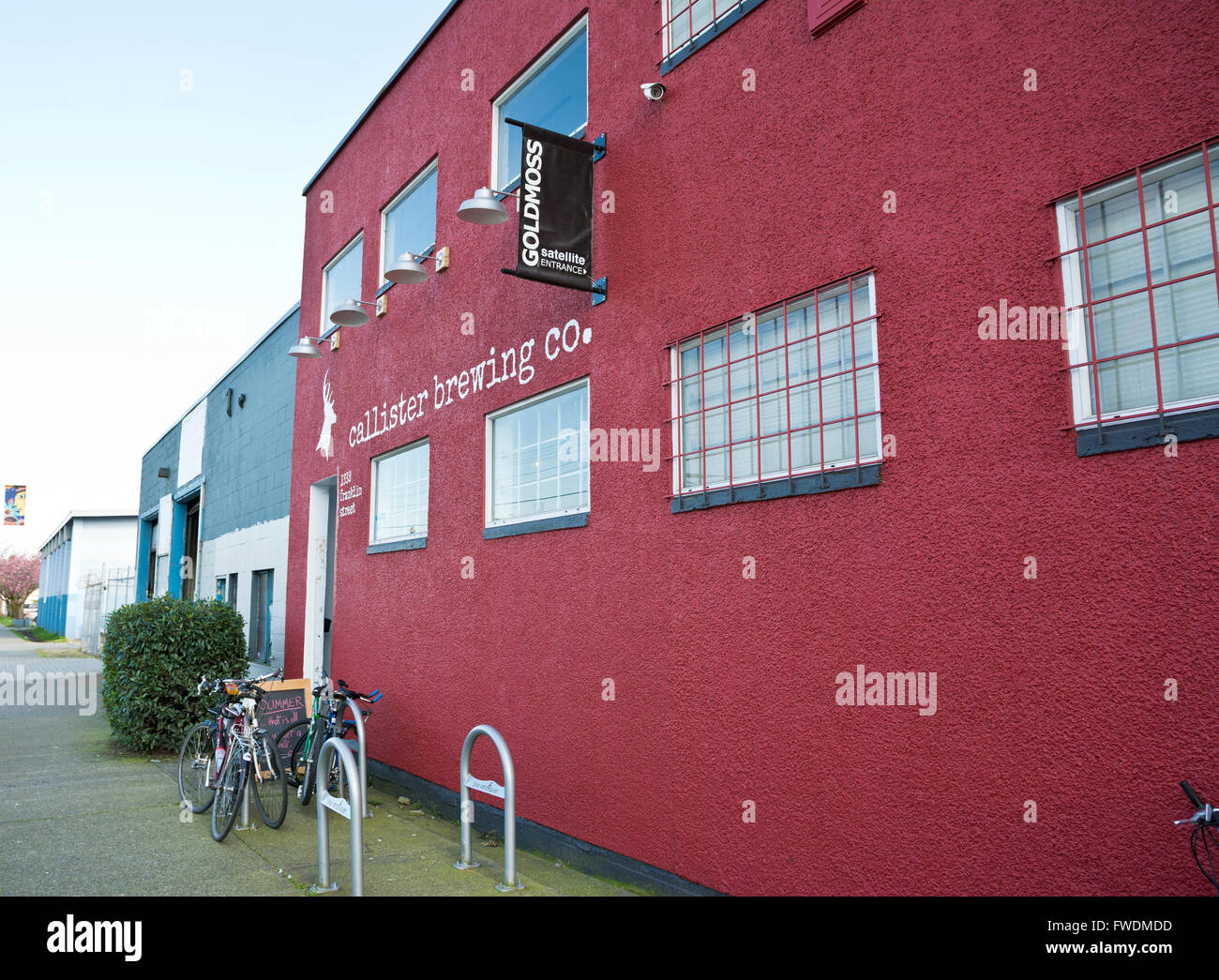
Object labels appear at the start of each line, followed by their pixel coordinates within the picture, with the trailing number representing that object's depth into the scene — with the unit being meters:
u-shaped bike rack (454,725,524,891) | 4.84
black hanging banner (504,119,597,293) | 5.58
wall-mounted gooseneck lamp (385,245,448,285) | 7.64
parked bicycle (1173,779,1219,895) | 2.79
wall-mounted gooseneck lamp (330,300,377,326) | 8.60
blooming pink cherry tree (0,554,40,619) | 70.50
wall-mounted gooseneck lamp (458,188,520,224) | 6.08
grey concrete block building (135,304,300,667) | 12.53
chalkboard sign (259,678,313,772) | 7.78
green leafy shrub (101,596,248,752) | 9.23
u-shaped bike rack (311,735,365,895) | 4.39
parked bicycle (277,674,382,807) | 7.11
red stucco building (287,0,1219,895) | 3.15
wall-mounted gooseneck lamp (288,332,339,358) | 9.77
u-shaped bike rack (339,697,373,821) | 6.04
